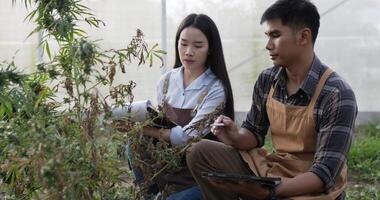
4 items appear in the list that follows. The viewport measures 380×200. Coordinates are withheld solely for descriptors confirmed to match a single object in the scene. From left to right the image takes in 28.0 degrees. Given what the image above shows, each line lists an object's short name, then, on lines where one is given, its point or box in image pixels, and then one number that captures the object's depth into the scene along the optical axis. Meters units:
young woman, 3.20
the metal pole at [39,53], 6.07
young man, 2.64
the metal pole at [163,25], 6.10
